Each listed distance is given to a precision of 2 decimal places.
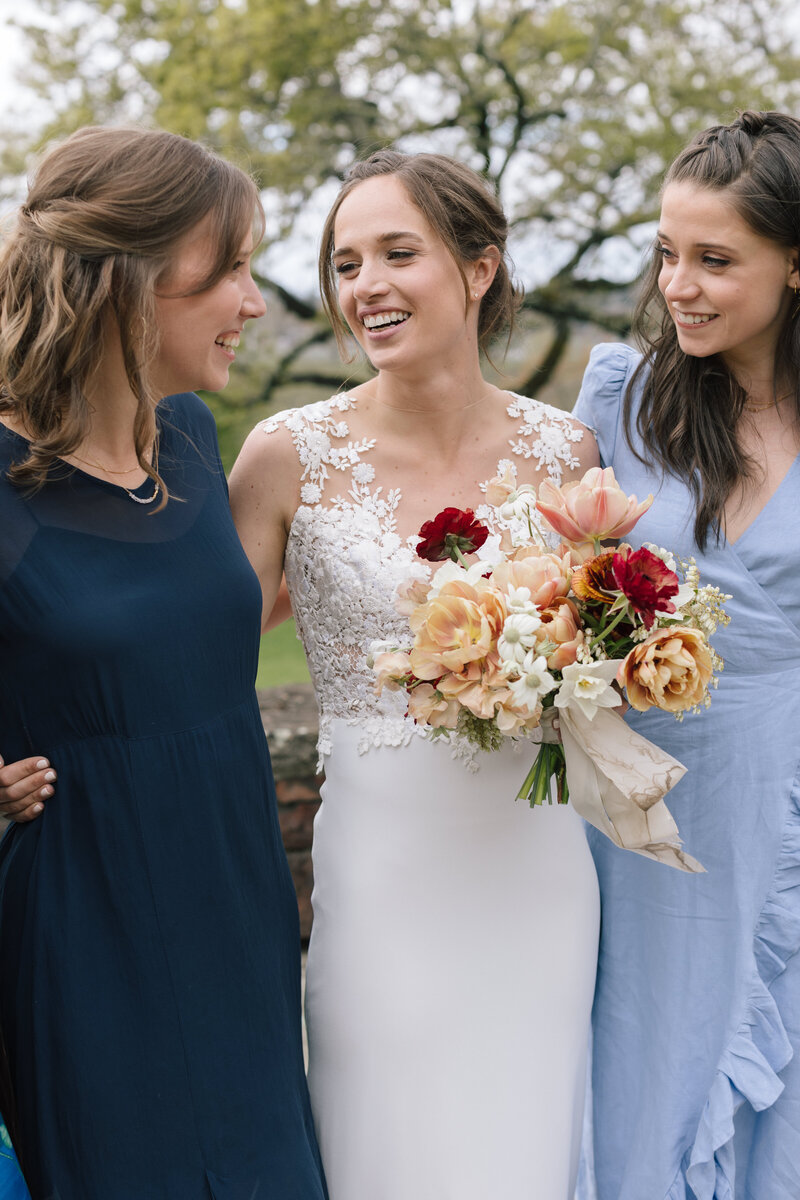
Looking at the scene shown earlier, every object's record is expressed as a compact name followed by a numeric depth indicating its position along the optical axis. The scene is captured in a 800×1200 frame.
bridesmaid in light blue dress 2.68
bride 2.60
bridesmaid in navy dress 2.03
